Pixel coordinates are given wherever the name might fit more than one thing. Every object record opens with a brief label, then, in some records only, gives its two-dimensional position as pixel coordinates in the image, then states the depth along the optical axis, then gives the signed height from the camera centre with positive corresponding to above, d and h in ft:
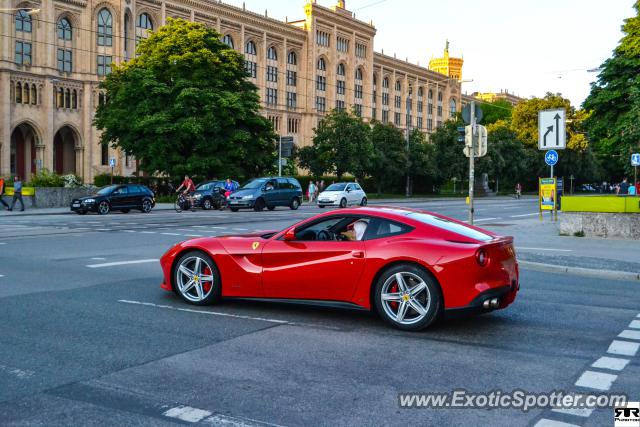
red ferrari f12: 21.77 -2.65
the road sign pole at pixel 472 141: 52.06 +3.82
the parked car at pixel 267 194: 113.80 -0.88
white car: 129.59 -1.12
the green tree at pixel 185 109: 135.23 +16.67
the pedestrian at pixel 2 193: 108.92 -0.77
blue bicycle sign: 81.61 +4.05
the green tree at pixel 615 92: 134.51 +20.00
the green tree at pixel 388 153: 212.64 +11.72
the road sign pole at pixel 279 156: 156.76 +7.80
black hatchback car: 103.24 -1.83
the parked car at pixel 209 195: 118.32 -1.07
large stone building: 194.08 +45.22
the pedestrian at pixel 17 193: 108.37 -0.73
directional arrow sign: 58.13 +5.34
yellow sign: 89.35 -0.55
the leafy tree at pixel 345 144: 193.36 +13.19
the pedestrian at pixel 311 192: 171.56 -0.69
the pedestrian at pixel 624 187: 144.66 +0.70
